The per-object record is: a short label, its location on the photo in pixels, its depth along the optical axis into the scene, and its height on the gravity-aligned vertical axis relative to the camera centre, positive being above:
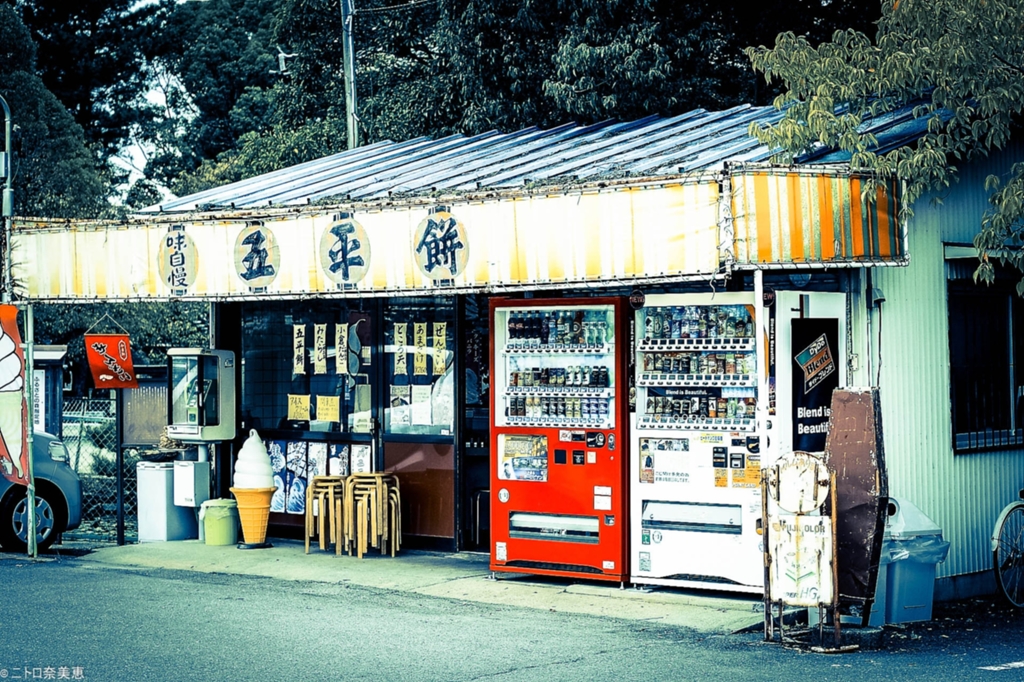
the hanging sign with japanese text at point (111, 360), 14.16 +0.32
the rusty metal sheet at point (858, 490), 9.52 -0.83
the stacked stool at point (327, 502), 13.39 -1.17
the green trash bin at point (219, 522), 14.25 -1.43
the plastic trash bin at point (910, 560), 10.05 -1.41
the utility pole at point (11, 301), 13.20 +0.93
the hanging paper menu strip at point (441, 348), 13.77 +0.36
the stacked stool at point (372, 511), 13.28 -1.27
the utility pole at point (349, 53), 23.08 +5.93
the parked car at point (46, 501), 13.99 -1.16
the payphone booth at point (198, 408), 14.71 -0.22
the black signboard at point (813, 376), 10.67 -0.01
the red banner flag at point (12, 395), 13.01 -0.03
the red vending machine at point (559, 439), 11.40 -0.52
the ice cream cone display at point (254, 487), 13.87 -1.04
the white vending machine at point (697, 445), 10.80 -0.56
